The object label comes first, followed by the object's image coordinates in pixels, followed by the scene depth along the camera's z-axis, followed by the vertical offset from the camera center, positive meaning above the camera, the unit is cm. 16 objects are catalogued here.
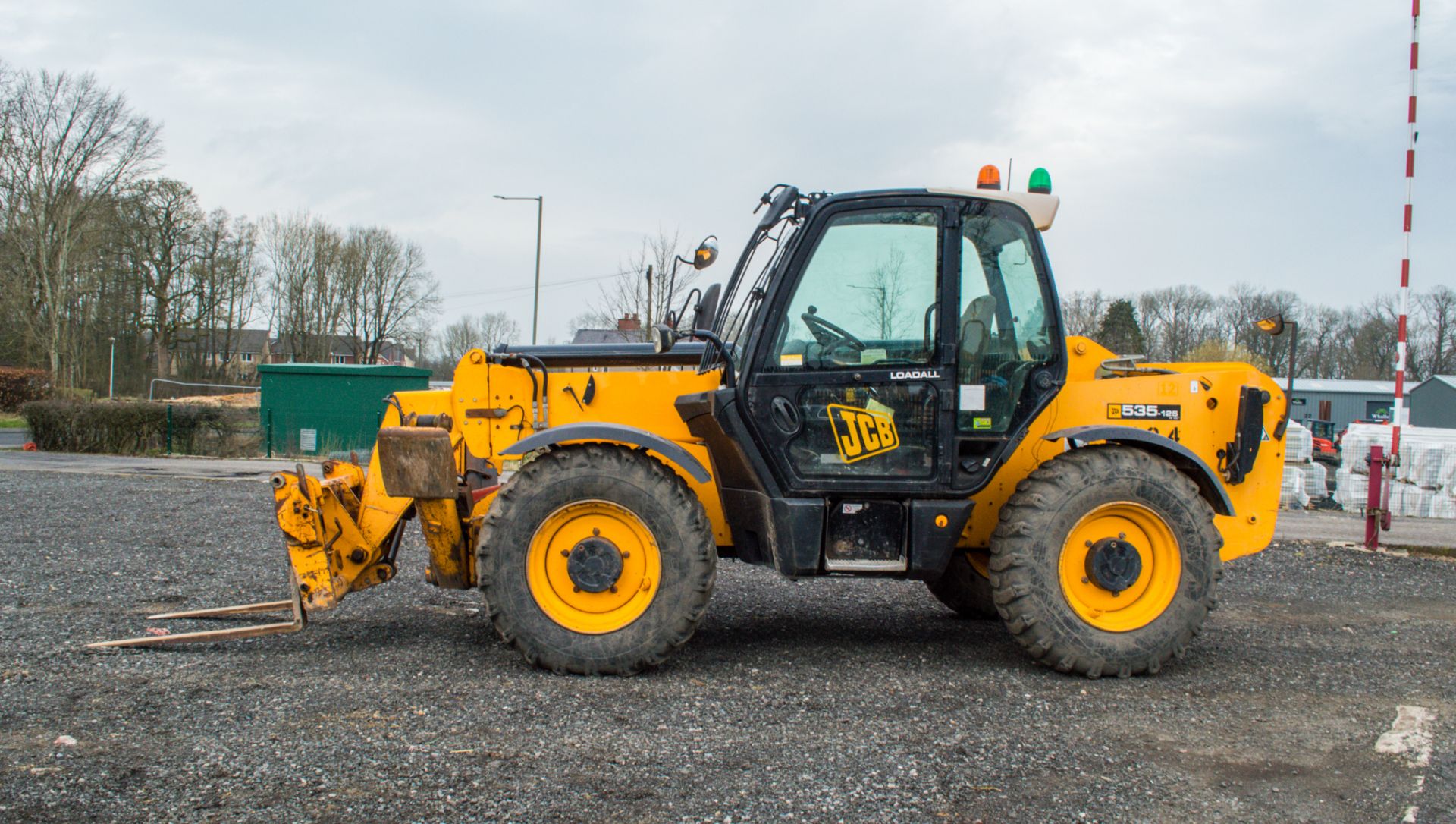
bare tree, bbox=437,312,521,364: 6462 +239
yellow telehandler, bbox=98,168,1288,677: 489 -42
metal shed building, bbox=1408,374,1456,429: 5366 +56
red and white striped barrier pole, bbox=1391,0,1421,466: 953 +123
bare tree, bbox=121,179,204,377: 4619 +508
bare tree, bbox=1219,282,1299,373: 5344 +467
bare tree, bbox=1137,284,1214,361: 5962 +510
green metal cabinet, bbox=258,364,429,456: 2122 -68
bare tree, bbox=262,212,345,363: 5475 +440
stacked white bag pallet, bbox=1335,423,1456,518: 1351 -95
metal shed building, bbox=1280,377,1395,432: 5544 +52
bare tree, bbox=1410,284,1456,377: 6575 +464
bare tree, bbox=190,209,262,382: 4891 +378
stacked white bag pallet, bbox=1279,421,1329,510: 1398 -107
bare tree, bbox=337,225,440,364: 5634 +466
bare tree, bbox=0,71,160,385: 3697 +597
